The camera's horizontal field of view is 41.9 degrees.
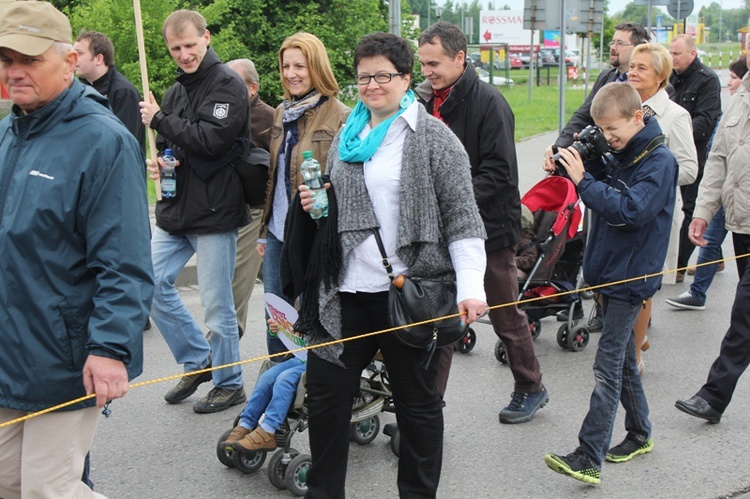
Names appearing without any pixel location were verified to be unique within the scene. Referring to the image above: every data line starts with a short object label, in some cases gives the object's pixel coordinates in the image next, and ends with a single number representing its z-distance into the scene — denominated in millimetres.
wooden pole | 5449
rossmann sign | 77750
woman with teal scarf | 3812
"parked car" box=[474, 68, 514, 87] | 47266
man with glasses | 7230
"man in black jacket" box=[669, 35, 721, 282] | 8891
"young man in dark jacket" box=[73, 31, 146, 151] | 6703
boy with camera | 4504
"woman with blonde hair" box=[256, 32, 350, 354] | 5164
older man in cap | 3145
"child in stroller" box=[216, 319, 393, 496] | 4570
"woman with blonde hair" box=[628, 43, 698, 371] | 6391
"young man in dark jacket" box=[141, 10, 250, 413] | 5406
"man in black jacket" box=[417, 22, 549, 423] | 5133
